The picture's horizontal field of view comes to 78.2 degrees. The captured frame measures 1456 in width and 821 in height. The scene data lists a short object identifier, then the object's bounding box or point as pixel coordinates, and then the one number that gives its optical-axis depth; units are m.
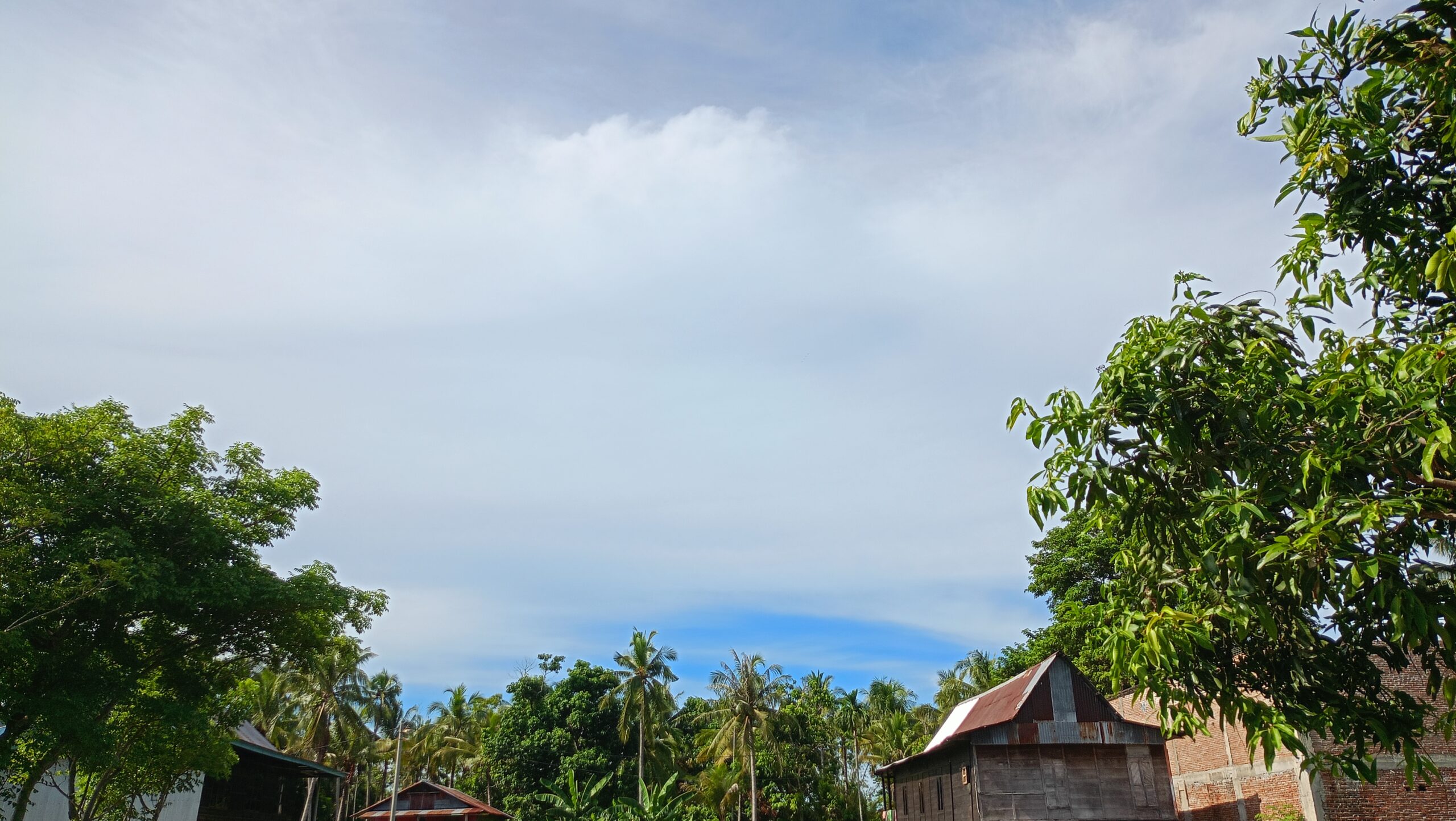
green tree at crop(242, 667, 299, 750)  50.88
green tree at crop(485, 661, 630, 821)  46.28
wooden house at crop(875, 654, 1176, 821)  24.56
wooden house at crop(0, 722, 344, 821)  25.30
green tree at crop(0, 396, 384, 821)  16.38
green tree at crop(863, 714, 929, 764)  50.35
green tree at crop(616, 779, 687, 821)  32.75
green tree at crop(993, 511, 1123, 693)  34.66
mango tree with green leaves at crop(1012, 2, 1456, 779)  5.88
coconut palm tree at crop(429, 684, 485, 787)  58.34
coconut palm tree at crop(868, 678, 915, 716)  58.31
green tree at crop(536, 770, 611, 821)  35.09
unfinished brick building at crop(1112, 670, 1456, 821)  20.23
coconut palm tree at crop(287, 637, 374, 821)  50.06
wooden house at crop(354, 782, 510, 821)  39.00
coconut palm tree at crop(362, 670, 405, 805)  56.96
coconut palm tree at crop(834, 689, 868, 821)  56.97
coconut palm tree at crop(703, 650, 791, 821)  44.91
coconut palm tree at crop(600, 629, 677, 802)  47.97
